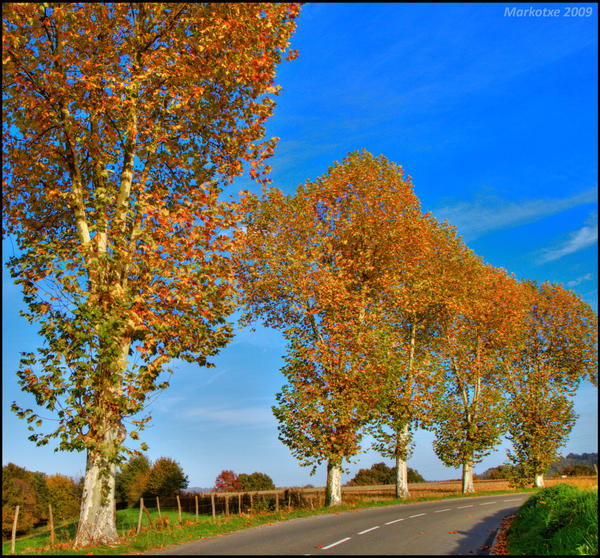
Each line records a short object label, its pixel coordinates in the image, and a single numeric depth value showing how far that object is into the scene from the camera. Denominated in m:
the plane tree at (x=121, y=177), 13.63
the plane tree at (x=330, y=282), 24.19
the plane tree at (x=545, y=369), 38.50
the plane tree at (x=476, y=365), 33.94
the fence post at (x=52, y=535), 13.97
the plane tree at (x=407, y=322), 26.85
